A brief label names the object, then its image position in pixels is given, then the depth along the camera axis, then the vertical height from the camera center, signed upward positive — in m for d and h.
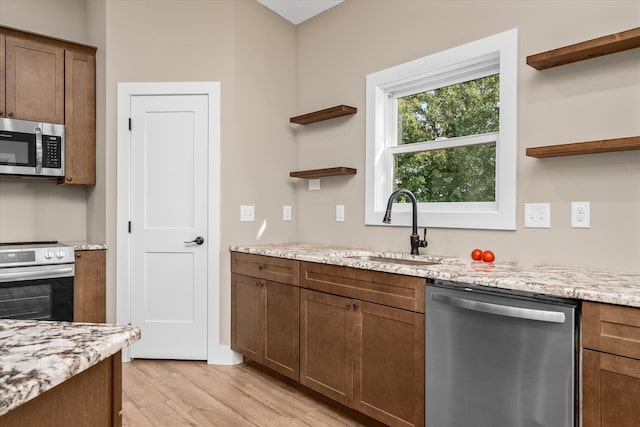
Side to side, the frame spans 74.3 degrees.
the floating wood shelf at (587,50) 1.77 +0.73
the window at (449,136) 2.30 +0.49
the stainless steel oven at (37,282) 2.93 -0.50
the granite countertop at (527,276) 1.42 -0.26
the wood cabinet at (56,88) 3.21 +0.97
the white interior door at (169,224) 3.28 -0.10
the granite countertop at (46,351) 0.69 -0.28
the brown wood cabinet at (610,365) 1.32 -0.49
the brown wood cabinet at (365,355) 1.97 -0.75
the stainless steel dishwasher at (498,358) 1.47 -0.56
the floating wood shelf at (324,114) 3.09 +0.75
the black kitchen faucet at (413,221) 2.55 -0.05
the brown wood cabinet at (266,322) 2.66 -0.76
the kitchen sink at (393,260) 2.55 -0.30
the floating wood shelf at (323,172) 3.08 +0.30
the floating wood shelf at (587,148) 1.75 +0.29
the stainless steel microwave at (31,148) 3.15 +0.49
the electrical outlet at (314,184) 3.45 +0.23
